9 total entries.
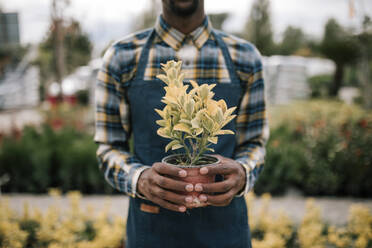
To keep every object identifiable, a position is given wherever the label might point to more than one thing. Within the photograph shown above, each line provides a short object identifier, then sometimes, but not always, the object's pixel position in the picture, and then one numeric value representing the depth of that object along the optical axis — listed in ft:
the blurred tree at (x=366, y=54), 24.19
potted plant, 3.01
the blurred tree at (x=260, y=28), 64.13
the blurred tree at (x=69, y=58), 63.87
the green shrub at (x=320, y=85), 49.63
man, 4.38
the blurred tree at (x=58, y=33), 27.89
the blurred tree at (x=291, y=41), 80.80
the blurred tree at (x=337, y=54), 47.42
